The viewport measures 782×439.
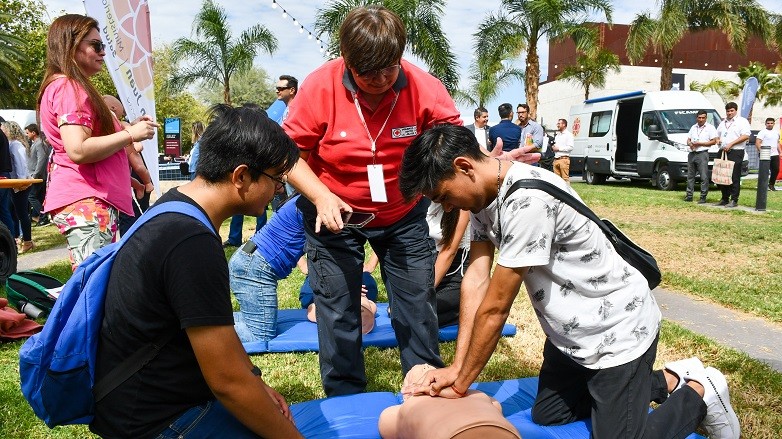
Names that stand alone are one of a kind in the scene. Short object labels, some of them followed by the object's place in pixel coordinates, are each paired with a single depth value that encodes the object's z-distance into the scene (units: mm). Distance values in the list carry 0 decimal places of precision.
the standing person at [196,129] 9450
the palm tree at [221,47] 18531
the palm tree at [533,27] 18234
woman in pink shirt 2961
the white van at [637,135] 15469
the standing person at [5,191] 7967
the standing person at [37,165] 11016
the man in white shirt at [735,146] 11445
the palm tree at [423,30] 15531
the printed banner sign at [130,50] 5020
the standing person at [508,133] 9641
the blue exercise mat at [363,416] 2576
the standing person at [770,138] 13766
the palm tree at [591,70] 26875
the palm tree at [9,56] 24719
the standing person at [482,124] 11933
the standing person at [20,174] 8945
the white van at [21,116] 17141
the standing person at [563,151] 13578
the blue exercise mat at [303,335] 4117
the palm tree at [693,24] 21000
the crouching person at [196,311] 1627
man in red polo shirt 2729
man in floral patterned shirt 2143
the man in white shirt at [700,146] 12508
